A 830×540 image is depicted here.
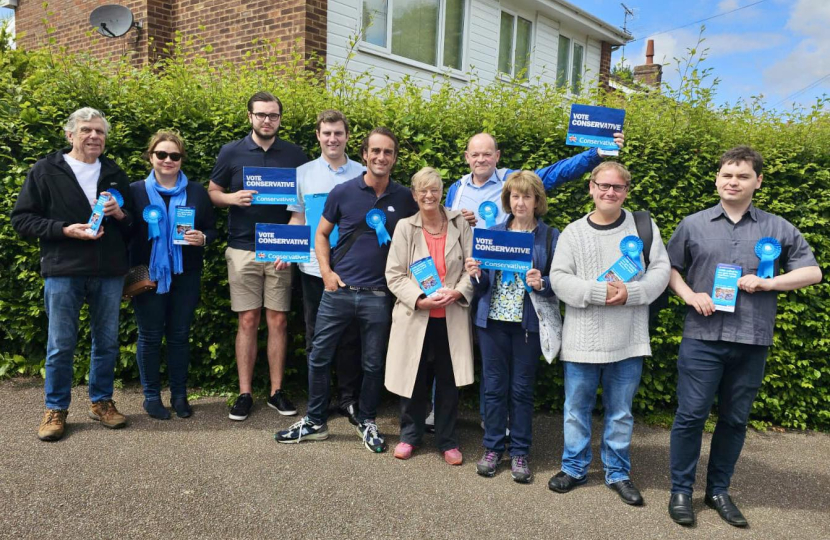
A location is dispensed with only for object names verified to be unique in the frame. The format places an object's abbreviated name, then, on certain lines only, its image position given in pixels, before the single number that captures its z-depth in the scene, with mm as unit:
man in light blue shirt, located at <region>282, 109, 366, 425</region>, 4434
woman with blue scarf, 4367
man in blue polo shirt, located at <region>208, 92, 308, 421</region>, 4559
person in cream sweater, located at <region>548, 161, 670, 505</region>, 3564
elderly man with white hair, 4023
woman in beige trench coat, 3938
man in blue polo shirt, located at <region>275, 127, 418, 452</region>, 4152
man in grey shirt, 3359
